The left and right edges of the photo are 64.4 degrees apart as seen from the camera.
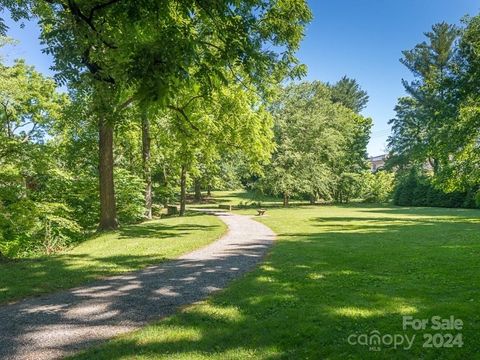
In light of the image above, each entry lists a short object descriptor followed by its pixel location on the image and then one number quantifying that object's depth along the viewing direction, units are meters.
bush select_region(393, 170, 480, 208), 38.72
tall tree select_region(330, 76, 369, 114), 68.06
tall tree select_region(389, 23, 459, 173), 17.25
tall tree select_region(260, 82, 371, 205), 38.41
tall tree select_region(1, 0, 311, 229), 4.88
